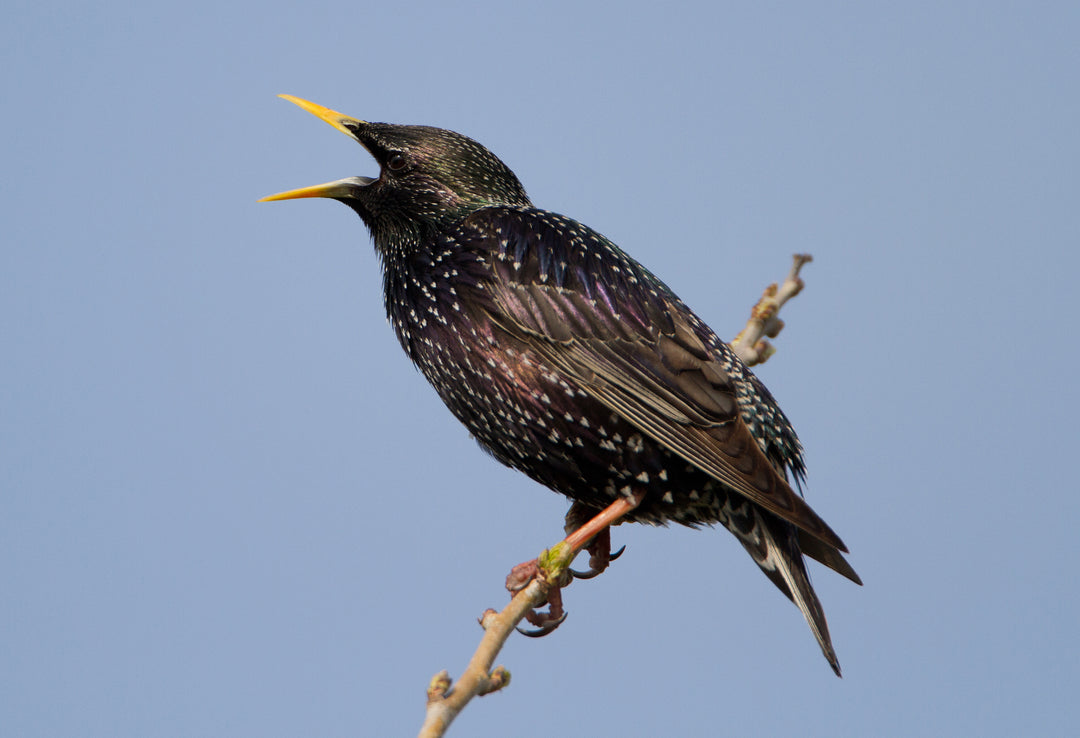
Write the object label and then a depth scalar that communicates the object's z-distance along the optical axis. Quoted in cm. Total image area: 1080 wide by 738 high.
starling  811
